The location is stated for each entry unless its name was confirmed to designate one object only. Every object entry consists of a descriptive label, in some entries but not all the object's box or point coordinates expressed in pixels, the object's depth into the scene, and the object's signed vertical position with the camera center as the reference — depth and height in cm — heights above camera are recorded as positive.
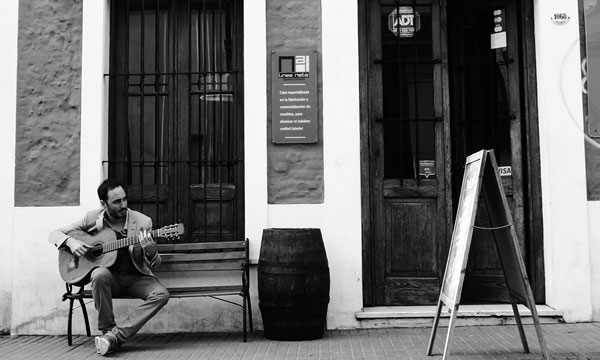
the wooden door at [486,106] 668 +95
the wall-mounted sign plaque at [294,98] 640 +101
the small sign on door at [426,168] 667 +32
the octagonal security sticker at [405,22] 677 +181
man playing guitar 551 -53
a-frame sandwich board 464 -32
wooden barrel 567 -71
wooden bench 608 -53
